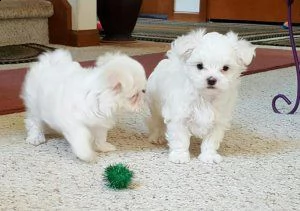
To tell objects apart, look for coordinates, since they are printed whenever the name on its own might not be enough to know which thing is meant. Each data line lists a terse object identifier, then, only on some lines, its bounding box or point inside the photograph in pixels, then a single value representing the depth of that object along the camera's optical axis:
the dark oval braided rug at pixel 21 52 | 2.91
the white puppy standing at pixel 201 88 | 1.33
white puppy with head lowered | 1.34
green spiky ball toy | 1.17
